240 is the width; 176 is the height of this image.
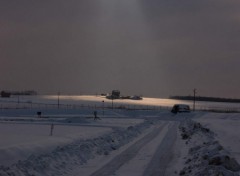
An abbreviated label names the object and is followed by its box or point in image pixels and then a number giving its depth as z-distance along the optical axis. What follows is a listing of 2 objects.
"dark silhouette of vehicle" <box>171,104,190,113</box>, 91.12
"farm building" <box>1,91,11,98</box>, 195.18
